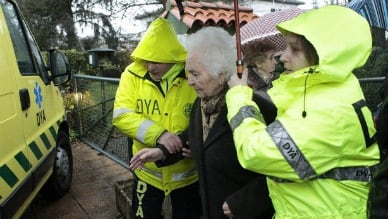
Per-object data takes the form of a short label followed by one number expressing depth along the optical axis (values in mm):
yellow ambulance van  2502
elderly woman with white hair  1832
